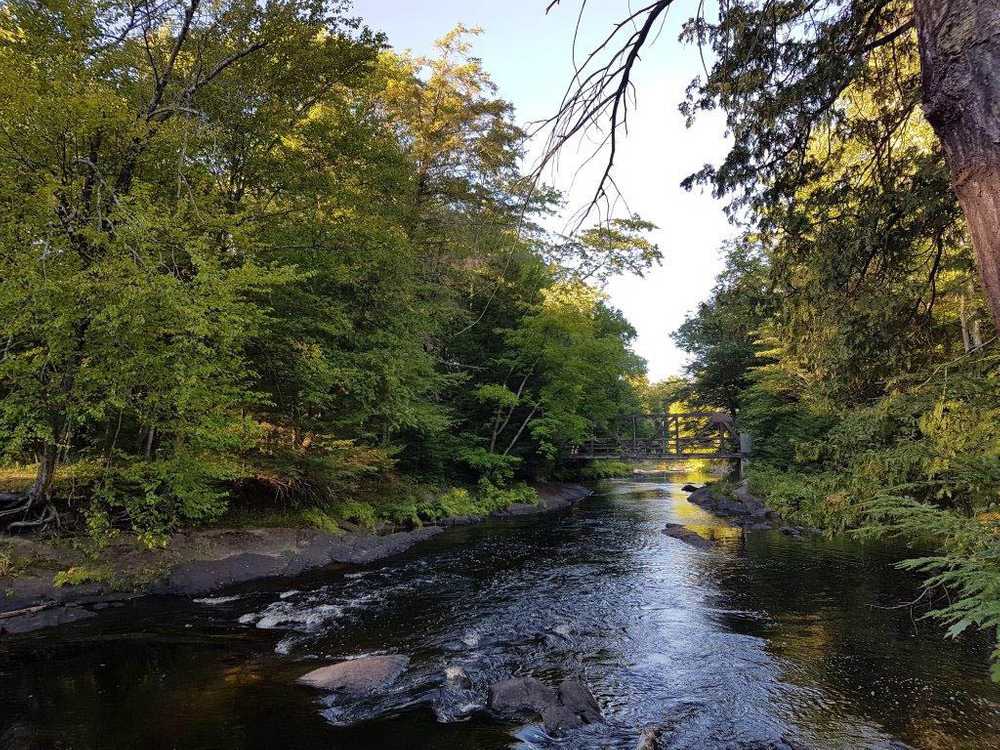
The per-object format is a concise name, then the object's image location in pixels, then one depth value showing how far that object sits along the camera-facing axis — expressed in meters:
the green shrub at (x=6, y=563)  7.62
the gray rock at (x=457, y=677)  5.89
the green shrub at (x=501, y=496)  19.89
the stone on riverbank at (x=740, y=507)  17.14
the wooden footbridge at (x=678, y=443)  27.48
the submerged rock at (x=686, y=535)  13.68
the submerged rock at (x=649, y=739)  4.76
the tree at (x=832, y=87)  1.81
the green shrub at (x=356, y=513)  13.58
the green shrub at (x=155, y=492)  7.95
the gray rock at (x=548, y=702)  5.21
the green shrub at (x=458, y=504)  17.58
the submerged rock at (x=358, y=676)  5.79
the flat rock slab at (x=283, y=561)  9.27
